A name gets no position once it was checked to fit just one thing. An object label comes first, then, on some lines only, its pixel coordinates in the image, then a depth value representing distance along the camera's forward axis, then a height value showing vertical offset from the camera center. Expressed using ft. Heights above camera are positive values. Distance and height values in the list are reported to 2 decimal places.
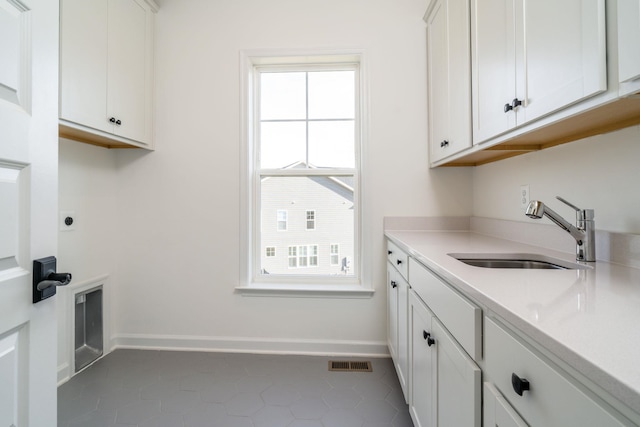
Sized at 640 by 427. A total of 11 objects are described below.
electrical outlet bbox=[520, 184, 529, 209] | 4.81 +0.33
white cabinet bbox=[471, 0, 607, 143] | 2.37 +1.66
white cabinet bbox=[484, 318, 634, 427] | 1.31 -0.99
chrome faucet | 3.25 -0.15
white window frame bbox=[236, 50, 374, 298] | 6.86 +0.58
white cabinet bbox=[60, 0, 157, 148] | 4.94 +2.94
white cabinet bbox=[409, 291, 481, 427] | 2.43 -1.74
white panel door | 2.30 +0.13
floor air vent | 6.17 -3.41
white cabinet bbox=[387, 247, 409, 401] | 4.75 -2.07
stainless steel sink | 3.87 -0.64
